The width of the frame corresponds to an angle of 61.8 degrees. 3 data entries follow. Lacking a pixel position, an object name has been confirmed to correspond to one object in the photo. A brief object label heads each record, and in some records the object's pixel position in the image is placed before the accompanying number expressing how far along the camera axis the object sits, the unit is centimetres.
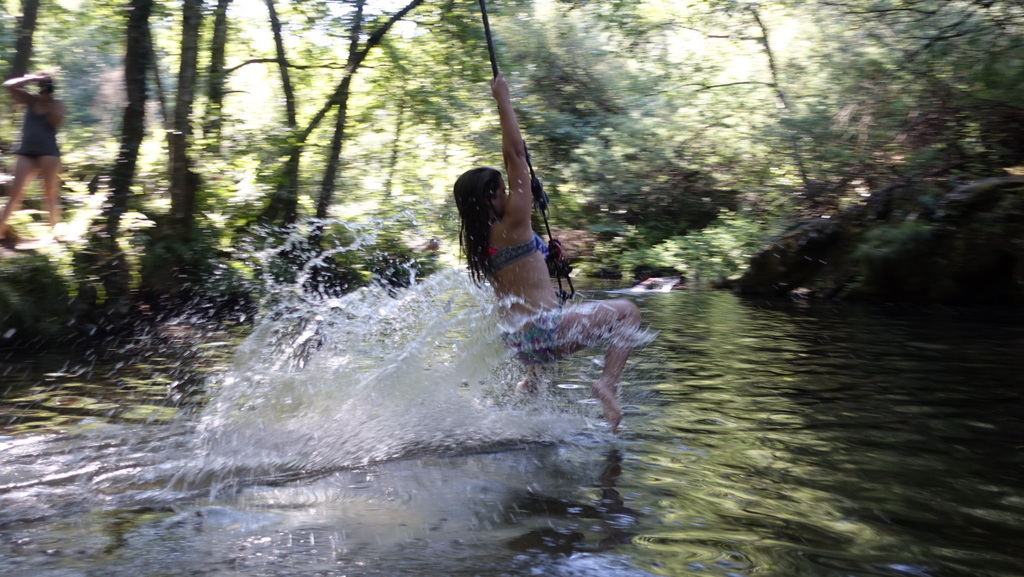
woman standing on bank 918
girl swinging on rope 461
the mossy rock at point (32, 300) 825
